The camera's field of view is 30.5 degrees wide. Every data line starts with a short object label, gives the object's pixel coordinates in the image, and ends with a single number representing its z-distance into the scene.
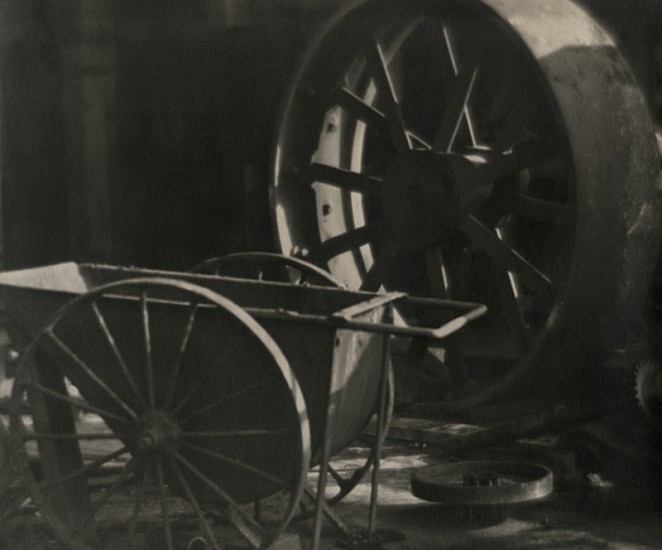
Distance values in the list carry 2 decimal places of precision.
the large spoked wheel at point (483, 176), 5.55
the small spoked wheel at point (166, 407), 4.37
